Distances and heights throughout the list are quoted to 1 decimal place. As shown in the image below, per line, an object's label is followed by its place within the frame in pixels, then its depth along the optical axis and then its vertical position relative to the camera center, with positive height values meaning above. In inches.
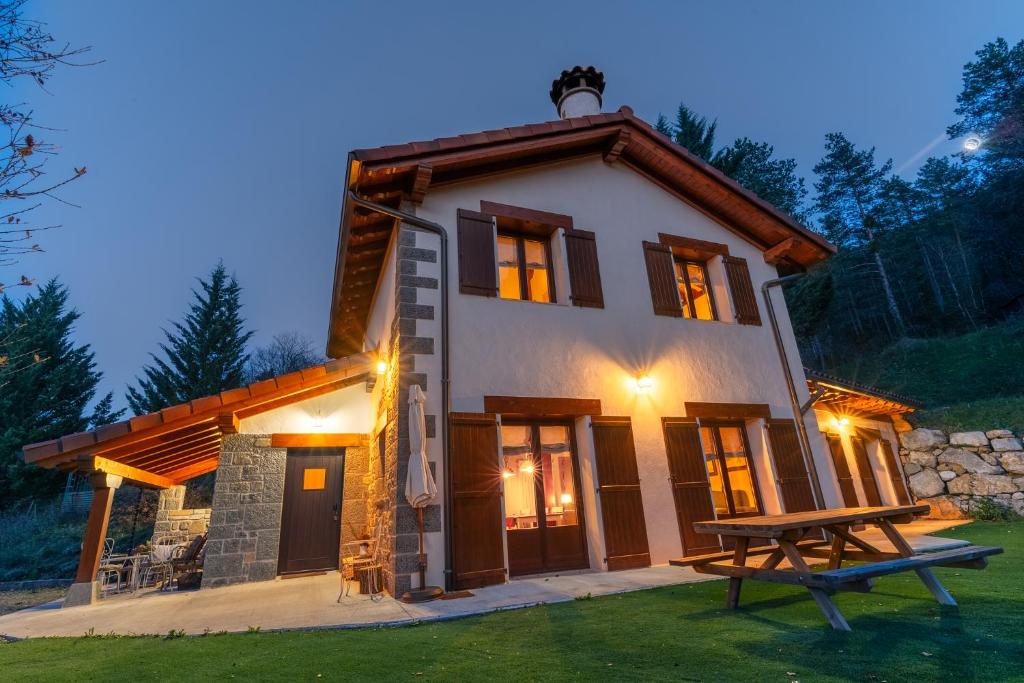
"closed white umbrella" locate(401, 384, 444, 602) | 194.1 +16.7
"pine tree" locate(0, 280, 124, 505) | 628.1 +204.8
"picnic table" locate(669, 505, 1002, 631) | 120.3 -19.4
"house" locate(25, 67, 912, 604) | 236.8 +69.4
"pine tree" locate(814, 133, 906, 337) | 1000.2 +586.7
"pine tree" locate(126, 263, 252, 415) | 806.5 +300.5
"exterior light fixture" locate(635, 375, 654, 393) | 279.4 +65.8
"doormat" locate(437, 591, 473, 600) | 192.2 -31.3
